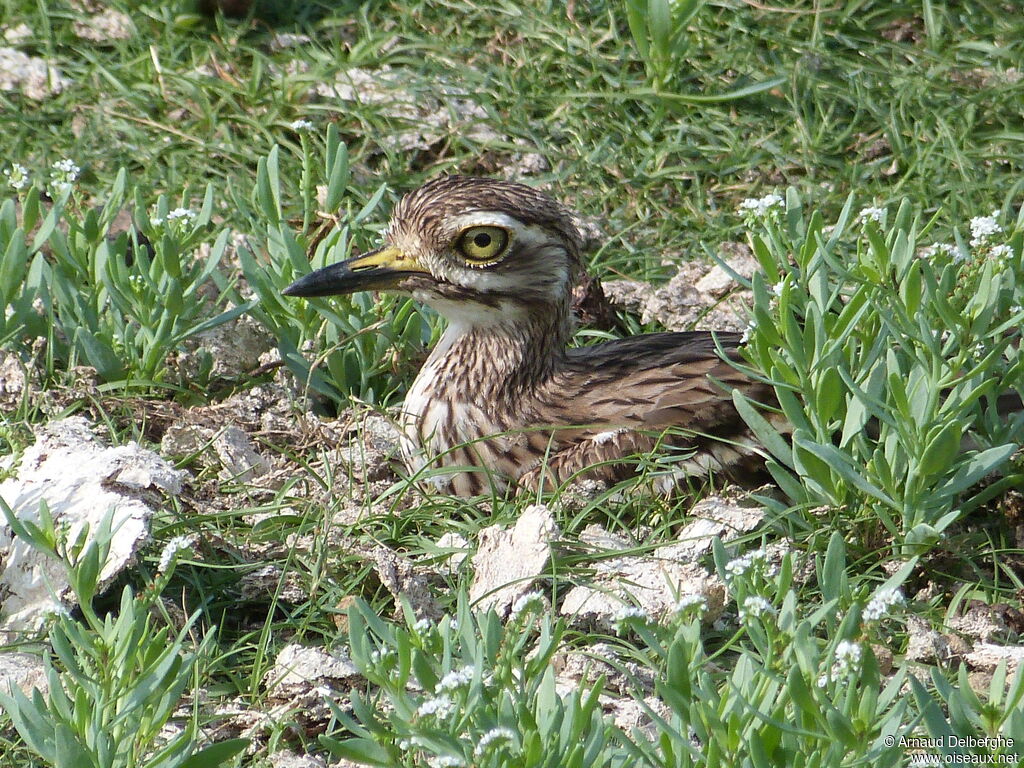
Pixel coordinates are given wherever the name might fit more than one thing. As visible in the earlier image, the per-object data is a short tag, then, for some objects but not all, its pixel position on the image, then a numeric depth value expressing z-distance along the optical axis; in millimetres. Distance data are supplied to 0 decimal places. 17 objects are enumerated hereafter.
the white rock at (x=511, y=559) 6574
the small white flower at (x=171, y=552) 5465
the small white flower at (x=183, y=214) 8000
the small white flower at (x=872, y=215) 6448
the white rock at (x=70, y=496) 6535
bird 7559
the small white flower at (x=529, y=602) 5203
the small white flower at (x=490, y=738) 4613
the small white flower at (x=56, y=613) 5199
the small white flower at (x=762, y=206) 6715
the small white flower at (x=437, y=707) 4723
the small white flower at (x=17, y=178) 8148
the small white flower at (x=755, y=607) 4910
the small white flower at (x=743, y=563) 5176
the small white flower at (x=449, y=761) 4684
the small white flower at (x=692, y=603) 5091
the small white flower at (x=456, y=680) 4742
